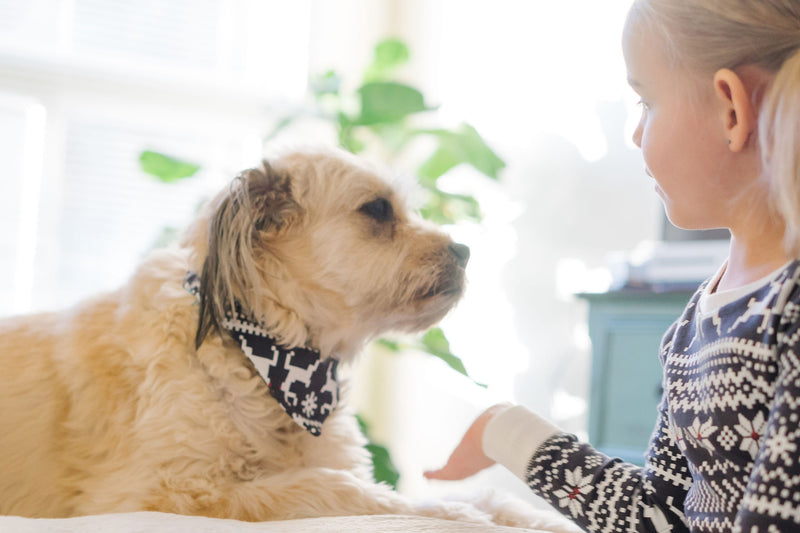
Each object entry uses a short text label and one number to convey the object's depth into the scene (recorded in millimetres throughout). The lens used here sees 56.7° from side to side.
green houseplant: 2414
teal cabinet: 1998
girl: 695
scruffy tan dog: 1163
